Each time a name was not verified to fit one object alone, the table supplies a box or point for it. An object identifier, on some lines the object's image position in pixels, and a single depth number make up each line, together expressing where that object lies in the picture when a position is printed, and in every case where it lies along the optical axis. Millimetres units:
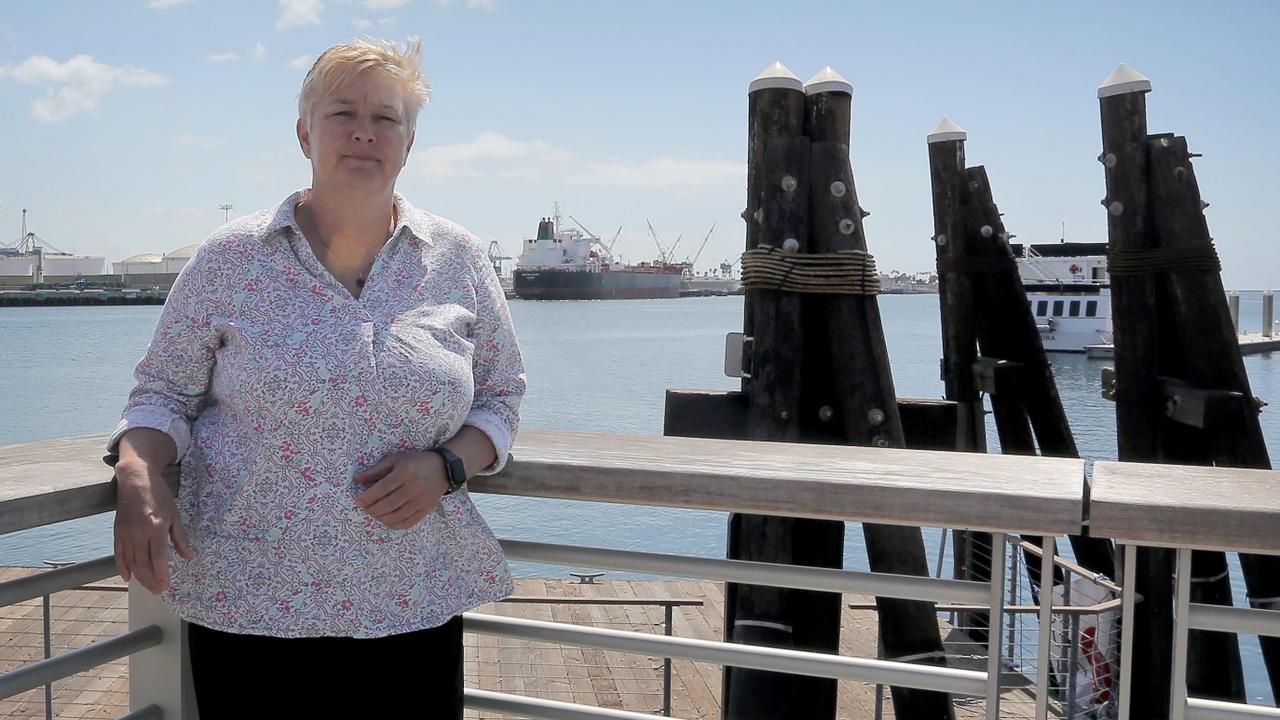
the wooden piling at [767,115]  3971
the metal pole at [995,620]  1585
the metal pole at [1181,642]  1484
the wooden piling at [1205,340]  5434
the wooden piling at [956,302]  6586
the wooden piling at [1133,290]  5688
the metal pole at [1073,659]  2706
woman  1640
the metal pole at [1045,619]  1518
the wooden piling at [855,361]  3865
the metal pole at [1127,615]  1495
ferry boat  44375
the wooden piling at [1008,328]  6633
